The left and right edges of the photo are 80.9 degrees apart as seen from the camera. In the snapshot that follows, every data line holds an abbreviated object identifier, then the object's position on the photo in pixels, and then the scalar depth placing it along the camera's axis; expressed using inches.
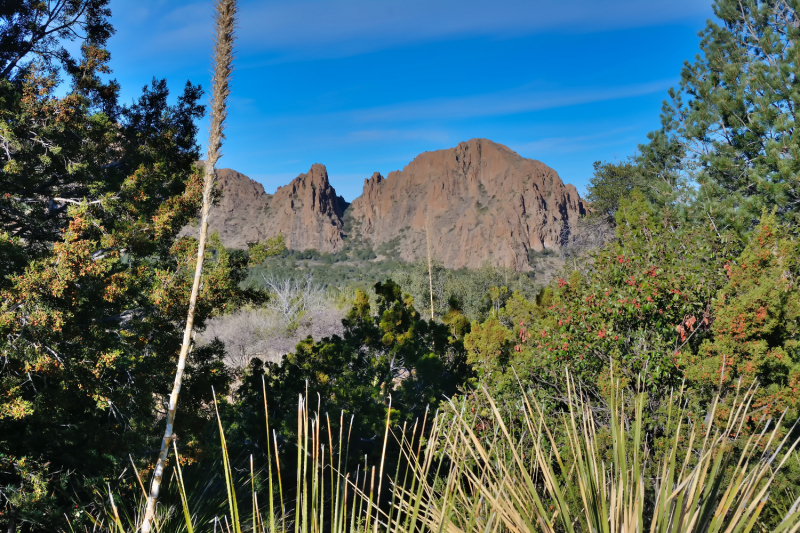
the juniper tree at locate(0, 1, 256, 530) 192.2
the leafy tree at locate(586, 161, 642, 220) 723.4
